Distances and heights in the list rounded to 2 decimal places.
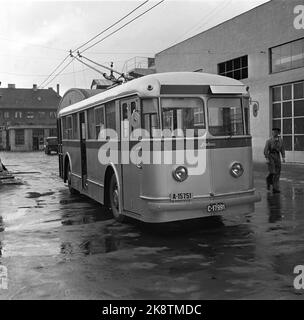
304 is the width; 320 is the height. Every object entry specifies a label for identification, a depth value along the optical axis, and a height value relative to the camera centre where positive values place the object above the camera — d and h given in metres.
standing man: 13.29 -0.69
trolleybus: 7.71 -0.24
